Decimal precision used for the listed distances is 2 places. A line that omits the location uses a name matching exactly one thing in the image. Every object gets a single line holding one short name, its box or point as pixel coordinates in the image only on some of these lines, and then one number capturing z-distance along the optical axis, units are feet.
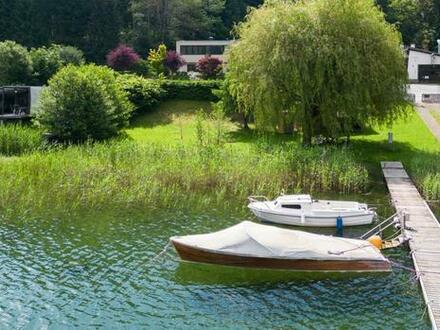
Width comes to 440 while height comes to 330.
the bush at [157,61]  234.58
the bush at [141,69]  242.99
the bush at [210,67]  214.07
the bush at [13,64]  189.47
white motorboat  75.51
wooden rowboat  58.70
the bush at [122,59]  236.43
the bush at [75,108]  132.36
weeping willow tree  105.29
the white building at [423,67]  235.20
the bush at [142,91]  168.66
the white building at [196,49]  276.82
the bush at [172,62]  241.96
